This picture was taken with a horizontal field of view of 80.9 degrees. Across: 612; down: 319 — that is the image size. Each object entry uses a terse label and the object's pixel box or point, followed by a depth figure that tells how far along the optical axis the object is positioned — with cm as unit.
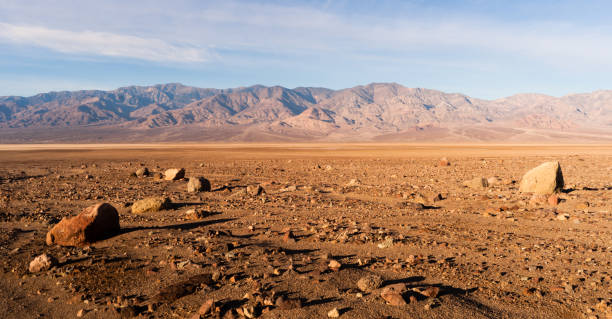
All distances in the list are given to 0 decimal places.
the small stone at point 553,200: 1064
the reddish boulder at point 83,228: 702
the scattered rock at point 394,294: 458
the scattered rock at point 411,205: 1047
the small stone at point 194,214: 938
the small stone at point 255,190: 1279
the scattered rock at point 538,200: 1076
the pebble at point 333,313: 437
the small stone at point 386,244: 693
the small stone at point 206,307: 442
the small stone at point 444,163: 2594
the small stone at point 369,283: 500
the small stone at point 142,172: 1888
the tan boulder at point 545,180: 1232
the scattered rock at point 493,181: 1510
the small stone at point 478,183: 1415
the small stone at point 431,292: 482
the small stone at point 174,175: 1745
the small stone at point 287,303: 456
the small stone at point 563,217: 888
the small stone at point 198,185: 1386
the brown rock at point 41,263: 586
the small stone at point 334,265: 574
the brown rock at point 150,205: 1001
